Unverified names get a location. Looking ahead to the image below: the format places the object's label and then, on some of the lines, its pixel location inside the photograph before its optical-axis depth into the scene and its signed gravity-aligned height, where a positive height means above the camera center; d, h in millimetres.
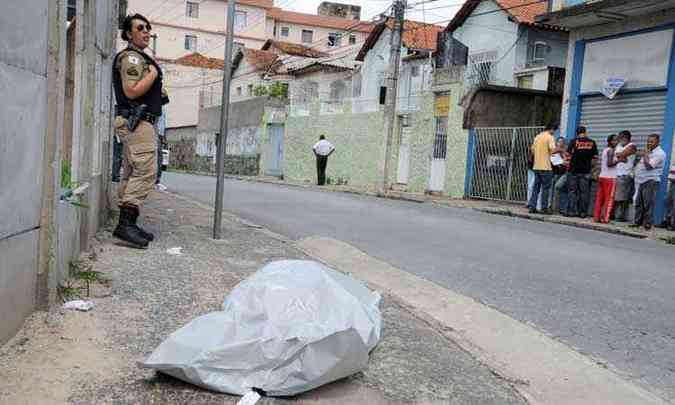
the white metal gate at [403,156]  22833 +110
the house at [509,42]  24750 +5163
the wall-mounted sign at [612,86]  13664 +1954
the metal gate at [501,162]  16141 +112
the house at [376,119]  19219 +1367
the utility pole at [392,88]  18734 +2106
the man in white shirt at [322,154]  22781 -53
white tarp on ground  2600 -826
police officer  5000 +200
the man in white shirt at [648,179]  11266 -24
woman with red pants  12133 -209
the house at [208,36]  49031 +10581
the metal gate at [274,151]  30906 -80
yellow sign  19125 +1742
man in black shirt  12688 +21
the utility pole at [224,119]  6047 +253
